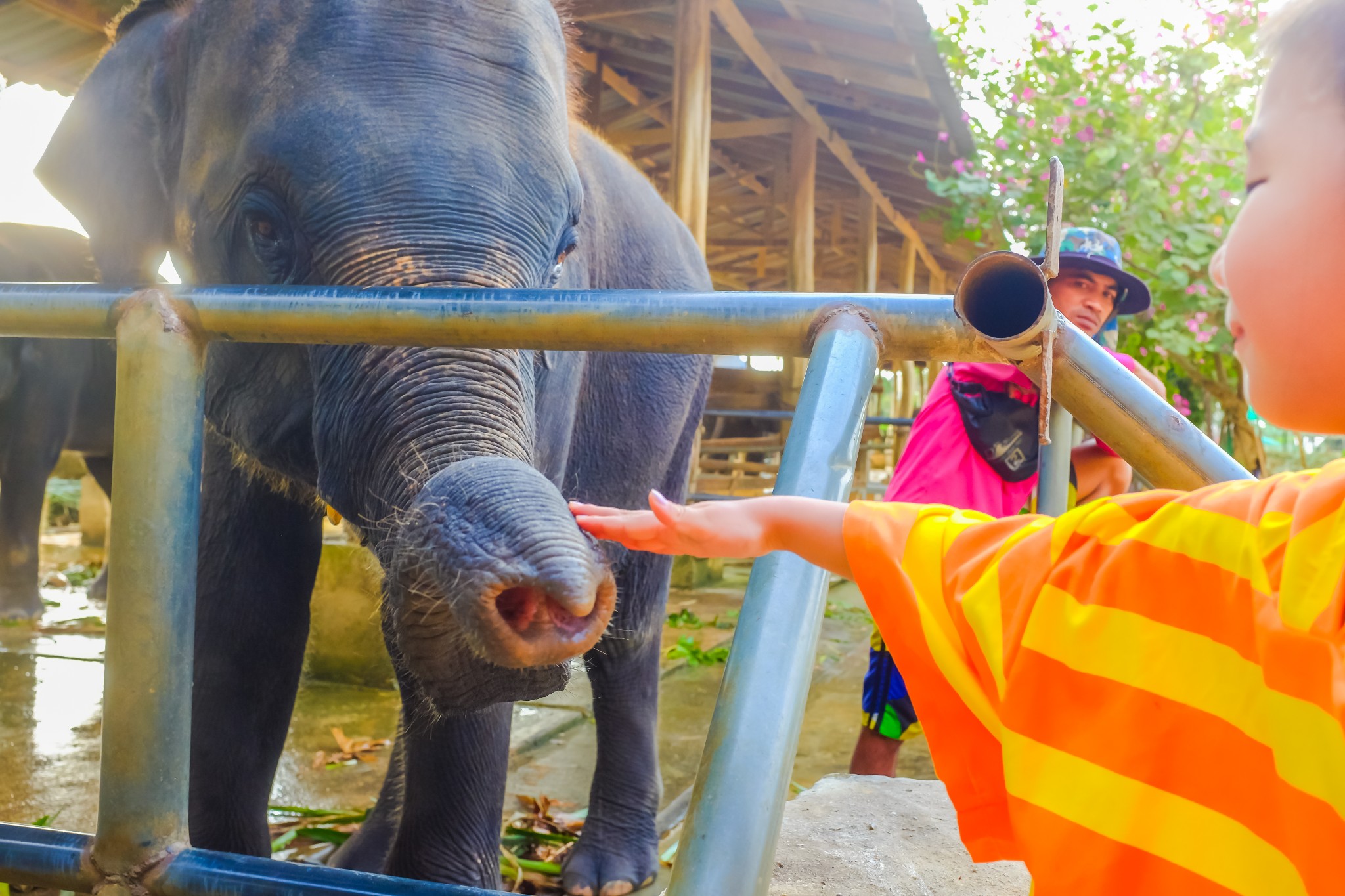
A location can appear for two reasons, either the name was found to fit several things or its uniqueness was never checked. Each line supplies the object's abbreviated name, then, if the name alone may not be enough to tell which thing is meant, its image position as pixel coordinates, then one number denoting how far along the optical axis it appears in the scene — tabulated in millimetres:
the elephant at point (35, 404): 5840
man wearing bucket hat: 2750
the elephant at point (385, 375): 1376
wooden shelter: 5598
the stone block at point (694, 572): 7781
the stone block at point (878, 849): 1550
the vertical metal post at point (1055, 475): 1715
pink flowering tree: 6188
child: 662
